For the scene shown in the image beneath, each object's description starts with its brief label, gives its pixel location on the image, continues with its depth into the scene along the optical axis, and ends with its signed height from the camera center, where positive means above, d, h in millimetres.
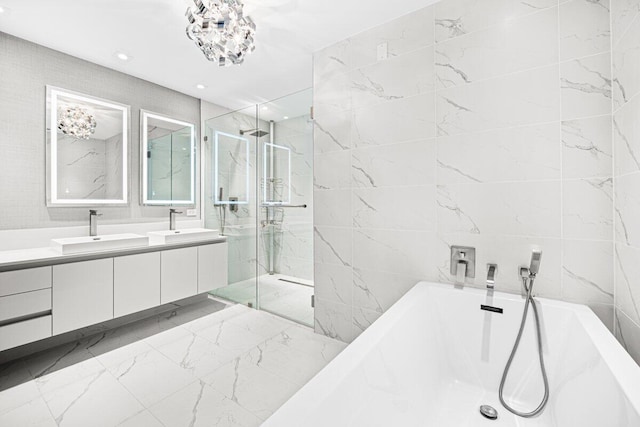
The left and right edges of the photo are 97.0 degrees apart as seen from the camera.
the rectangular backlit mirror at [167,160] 3016 +610
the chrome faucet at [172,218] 3179 -46
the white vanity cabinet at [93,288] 1856 -593
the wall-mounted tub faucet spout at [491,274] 1632 -349
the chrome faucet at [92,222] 2568 -74
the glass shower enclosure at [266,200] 2785 +159
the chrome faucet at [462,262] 1749 -303
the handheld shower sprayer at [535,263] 1520 -264
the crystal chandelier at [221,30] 1640 +1107
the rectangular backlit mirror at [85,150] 2410 +590
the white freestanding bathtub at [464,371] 826 -614
